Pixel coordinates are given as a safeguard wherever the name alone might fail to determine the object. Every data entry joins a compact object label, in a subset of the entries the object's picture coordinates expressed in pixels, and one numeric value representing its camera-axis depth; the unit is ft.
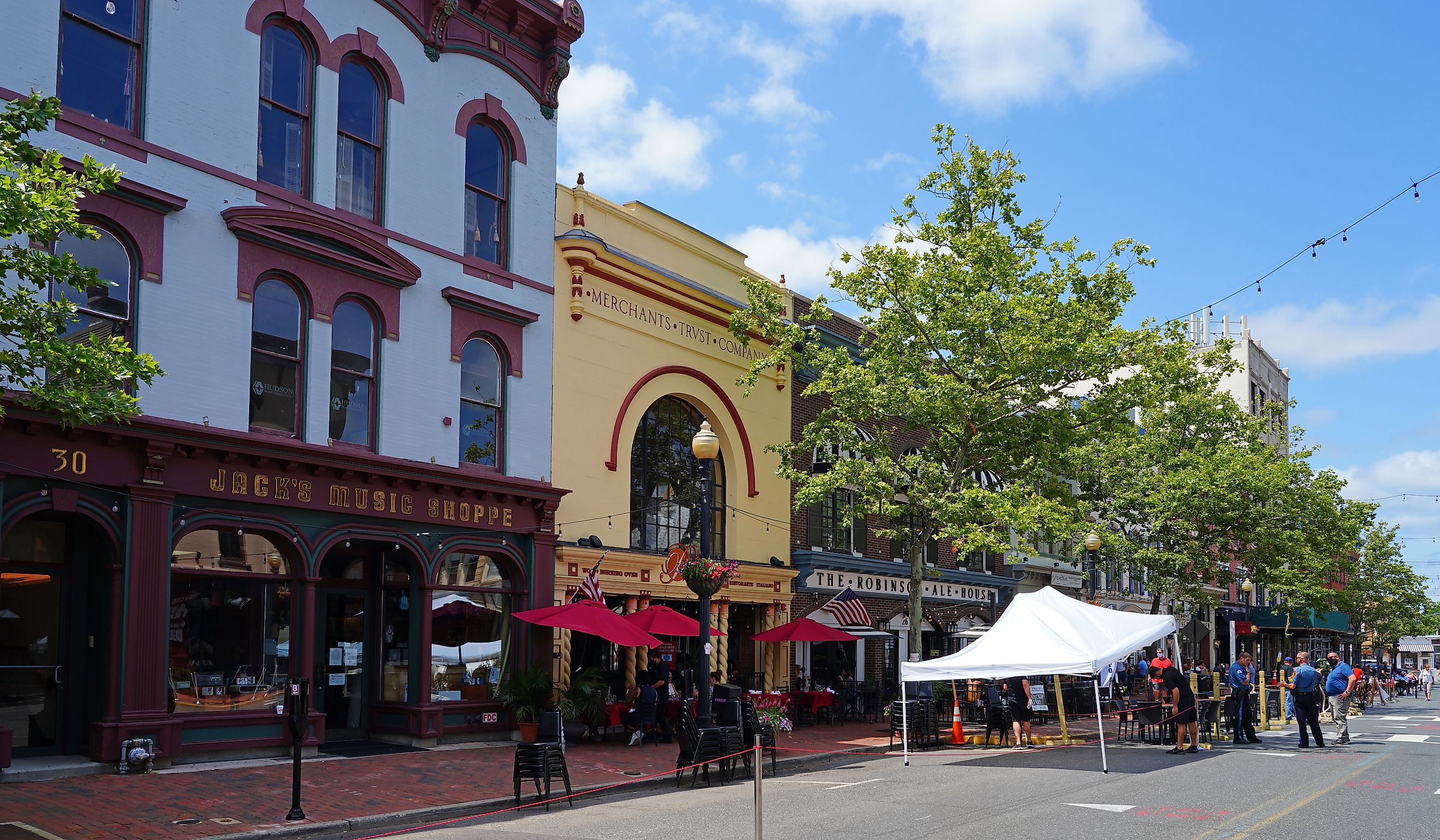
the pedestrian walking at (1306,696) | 69.46
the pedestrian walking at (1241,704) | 74.33
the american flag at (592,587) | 71.72
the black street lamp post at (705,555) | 55.52
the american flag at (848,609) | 90.38
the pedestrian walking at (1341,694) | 75.20
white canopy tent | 60.29
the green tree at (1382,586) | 209.36
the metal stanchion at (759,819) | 32.96
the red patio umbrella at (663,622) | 68.39
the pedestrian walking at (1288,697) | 101.40
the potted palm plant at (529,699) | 65.05
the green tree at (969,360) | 76.64
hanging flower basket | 57.06
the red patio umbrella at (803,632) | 80.33
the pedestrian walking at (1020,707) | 74.13
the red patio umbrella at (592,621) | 61.72
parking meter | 40.14
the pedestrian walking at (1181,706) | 66.44
